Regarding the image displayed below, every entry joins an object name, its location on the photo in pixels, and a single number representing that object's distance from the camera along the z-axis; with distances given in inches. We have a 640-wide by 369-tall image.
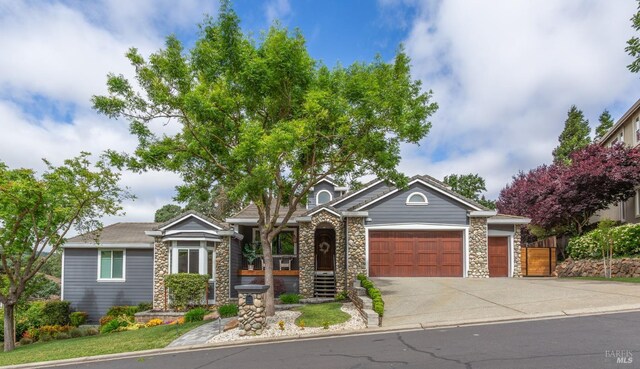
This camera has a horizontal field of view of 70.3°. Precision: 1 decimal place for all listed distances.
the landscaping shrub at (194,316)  645.9
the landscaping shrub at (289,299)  763.4
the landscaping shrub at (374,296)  481.1
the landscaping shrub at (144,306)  796.0
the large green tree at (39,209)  594.5
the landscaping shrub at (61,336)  676.7
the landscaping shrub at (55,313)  772.6
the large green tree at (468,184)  1890.0
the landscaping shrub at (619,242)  754.2
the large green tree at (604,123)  1608.0
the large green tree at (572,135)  1467.8
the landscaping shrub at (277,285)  834.2
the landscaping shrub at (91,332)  678.5
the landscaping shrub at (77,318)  788.6
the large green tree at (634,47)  528.1
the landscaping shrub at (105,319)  741.8
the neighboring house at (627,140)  951.6
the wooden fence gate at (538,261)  888.9
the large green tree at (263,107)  479.2
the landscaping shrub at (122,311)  784.3
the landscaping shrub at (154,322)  679.7
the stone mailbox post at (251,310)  466.0
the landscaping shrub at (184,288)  733.3
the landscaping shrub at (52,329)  709.5
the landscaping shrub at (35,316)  767.7
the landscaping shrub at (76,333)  674.8
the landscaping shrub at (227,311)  636.1
